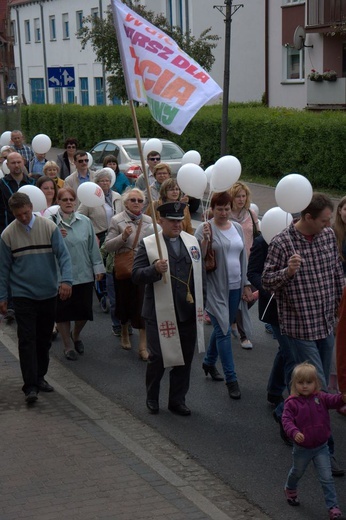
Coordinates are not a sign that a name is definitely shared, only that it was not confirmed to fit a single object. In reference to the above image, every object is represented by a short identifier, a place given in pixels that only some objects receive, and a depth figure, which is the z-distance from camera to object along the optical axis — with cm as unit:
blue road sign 2411
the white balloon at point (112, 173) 1212
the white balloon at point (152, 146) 1459
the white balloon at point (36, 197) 1000
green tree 3822
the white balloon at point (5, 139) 1712
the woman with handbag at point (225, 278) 817
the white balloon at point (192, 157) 1262
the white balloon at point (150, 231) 952
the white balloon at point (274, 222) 768
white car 2134
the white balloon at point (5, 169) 1349
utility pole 2255
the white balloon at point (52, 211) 976
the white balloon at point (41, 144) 1460
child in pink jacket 575
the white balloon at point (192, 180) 900
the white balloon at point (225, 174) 862
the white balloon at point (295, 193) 705
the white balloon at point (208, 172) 1003
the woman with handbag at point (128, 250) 945
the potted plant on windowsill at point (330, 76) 3353
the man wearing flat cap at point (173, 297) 757
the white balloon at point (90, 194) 1075
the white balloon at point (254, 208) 1020
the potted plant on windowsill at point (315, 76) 3408
